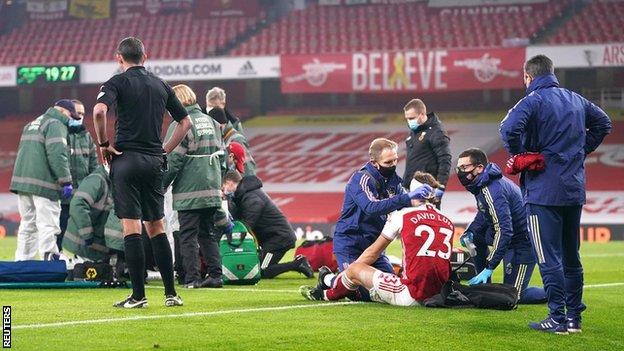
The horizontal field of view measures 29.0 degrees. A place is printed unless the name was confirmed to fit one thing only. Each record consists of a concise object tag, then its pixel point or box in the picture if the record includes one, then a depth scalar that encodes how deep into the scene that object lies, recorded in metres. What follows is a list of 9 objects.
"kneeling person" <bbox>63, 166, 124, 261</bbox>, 12.46
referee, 9.16
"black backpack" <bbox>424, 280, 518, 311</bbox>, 9.41
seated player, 9.56
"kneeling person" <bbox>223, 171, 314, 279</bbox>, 13.86
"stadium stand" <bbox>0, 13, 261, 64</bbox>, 34.97
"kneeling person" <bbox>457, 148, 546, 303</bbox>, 10.03
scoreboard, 31.92
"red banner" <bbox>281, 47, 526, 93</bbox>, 29.61
